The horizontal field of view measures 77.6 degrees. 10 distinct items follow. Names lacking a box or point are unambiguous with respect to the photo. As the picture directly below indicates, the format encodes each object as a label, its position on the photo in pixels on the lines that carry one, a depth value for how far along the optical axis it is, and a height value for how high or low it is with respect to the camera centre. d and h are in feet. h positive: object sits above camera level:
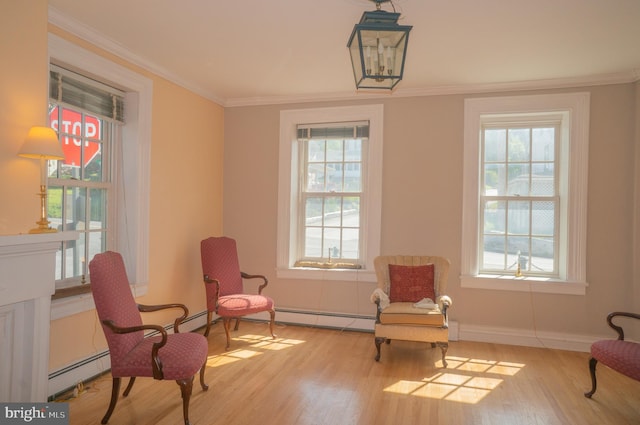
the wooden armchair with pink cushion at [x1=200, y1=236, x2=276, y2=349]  14.12 -3.04
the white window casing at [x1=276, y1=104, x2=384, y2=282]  16.17 +0.68
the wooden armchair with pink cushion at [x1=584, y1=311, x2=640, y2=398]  9.35 -3.53
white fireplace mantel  7.72 -2.29
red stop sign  10.94 +2.03
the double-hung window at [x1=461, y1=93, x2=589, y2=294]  14.42 +0.61
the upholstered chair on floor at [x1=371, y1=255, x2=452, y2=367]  12.71 -3.15
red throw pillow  14.10 -2.67
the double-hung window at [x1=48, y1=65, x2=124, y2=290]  10.79 +1.07
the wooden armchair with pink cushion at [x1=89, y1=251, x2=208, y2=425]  8.73 -3.34
